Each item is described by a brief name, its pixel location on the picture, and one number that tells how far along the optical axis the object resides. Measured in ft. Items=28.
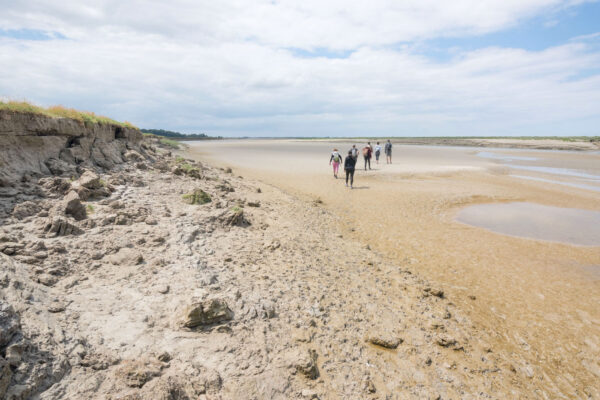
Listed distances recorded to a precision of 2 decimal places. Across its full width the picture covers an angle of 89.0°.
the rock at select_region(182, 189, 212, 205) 30.42
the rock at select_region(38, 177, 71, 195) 23.07
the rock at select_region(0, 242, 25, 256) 15.25
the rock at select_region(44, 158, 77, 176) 25.98
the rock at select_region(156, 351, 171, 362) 11.84
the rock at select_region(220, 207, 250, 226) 27.20
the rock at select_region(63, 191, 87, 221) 20.58
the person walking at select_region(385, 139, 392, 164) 99.25
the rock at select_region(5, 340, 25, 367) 9.30
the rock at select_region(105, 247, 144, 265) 17.87
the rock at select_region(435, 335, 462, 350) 16.38
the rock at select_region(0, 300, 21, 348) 9.67
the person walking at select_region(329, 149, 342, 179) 71.19
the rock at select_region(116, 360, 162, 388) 10.50
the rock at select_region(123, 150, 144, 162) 39.97
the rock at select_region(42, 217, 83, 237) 18.26
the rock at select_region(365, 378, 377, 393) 12.96
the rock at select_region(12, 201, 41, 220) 18.99
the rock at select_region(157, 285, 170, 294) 16.01
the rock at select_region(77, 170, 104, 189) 24.84
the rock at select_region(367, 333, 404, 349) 15.64
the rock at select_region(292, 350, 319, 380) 12.96
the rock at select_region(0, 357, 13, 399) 8.63
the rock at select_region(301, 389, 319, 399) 12.03
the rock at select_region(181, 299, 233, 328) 14.01
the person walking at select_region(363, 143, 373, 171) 83.10
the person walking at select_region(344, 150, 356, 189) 59.11
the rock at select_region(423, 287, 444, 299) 21.74
